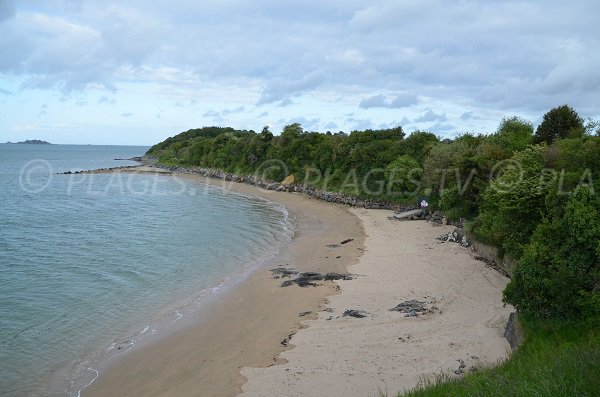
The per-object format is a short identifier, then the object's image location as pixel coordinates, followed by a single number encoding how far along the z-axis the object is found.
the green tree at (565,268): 13.25
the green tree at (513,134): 38.85
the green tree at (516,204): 19.58
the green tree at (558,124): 34.16
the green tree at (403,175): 45.09
